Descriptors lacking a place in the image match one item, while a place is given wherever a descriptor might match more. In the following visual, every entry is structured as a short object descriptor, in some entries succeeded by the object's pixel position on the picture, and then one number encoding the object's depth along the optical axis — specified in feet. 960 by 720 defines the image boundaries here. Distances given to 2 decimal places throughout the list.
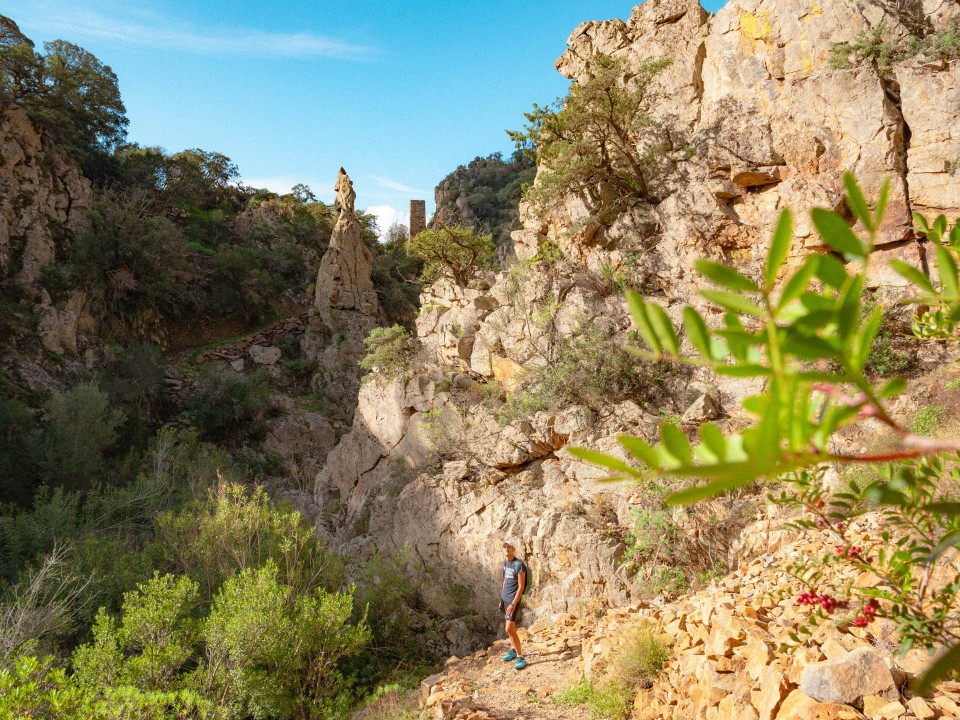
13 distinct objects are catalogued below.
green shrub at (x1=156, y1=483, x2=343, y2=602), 23.59
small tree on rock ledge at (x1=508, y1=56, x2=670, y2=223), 29.96
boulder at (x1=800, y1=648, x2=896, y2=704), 9.25
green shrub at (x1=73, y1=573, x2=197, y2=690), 15.87
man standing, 18.30
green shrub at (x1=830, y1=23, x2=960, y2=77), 23.72
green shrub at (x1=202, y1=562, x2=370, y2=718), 16.81
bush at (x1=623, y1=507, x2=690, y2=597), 19.39
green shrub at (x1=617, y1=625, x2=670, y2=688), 13.56
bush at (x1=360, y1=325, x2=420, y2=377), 34.53
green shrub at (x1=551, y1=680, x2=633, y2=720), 13.25
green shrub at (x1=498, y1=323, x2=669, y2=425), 25.44
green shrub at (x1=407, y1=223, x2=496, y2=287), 38.70
